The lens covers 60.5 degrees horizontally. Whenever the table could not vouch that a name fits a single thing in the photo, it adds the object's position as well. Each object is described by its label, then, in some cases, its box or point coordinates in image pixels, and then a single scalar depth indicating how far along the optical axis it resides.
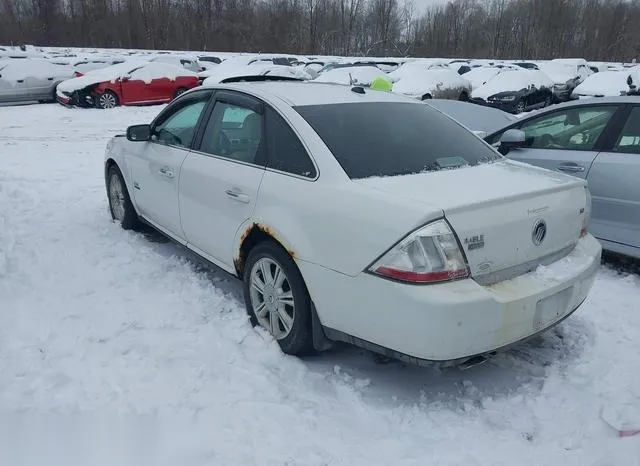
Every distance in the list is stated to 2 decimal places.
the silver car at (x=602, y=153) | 4.55
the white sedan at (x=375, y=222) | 2.61
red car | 16.80
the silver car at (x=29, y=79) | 17.67
